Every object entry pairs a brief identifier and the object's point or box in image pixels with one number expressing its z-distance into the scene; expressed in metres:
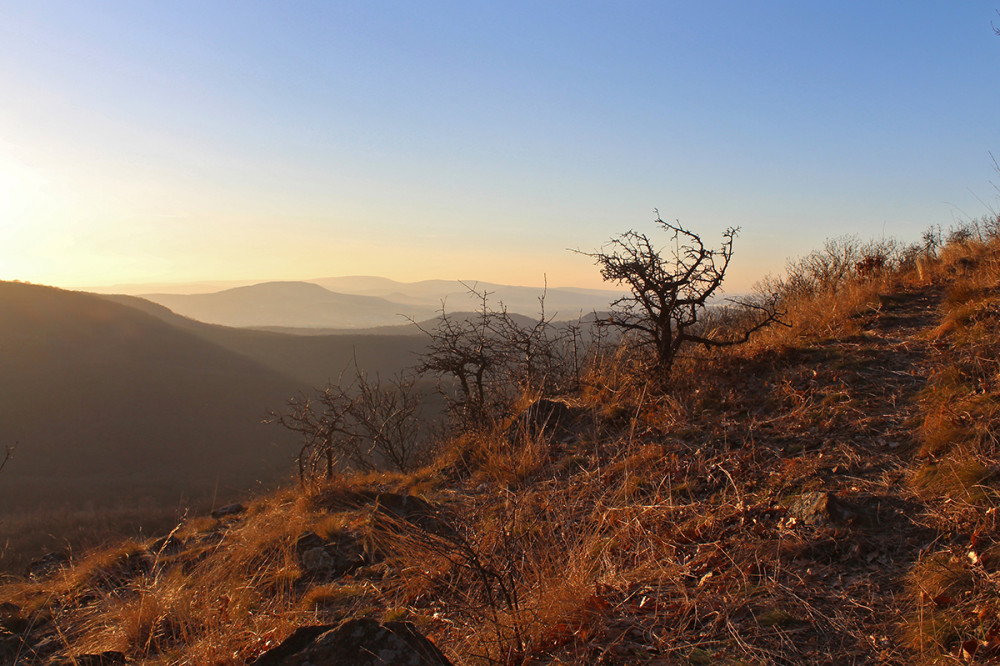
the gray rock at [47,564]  7.72
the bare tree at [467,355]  8.43
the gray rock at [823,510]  2.79
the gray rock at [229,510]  9.01
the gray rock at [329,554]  4.33
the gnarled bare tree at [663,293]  5.57
